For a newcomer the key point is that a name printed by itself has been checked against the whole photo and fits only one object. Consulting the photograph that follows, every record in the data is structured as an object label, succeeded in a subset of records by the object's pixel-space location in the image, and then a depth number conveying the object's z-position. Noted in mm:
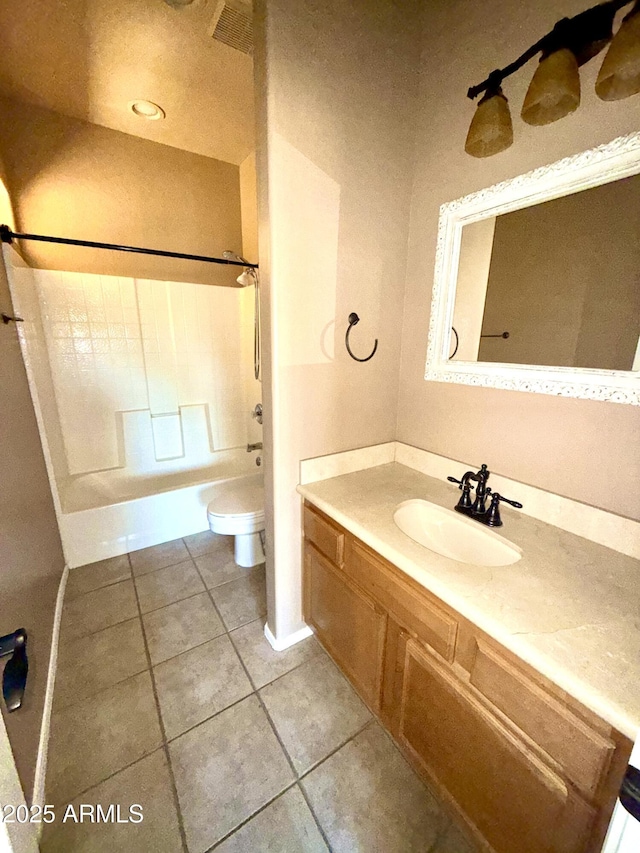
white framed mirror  925
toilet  1935
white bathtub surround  2129
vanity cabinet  629
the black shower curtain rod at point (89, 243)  1635
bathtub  2078
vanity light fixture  750
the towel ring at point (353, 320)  1362
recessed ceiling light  1955
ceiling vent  1354
